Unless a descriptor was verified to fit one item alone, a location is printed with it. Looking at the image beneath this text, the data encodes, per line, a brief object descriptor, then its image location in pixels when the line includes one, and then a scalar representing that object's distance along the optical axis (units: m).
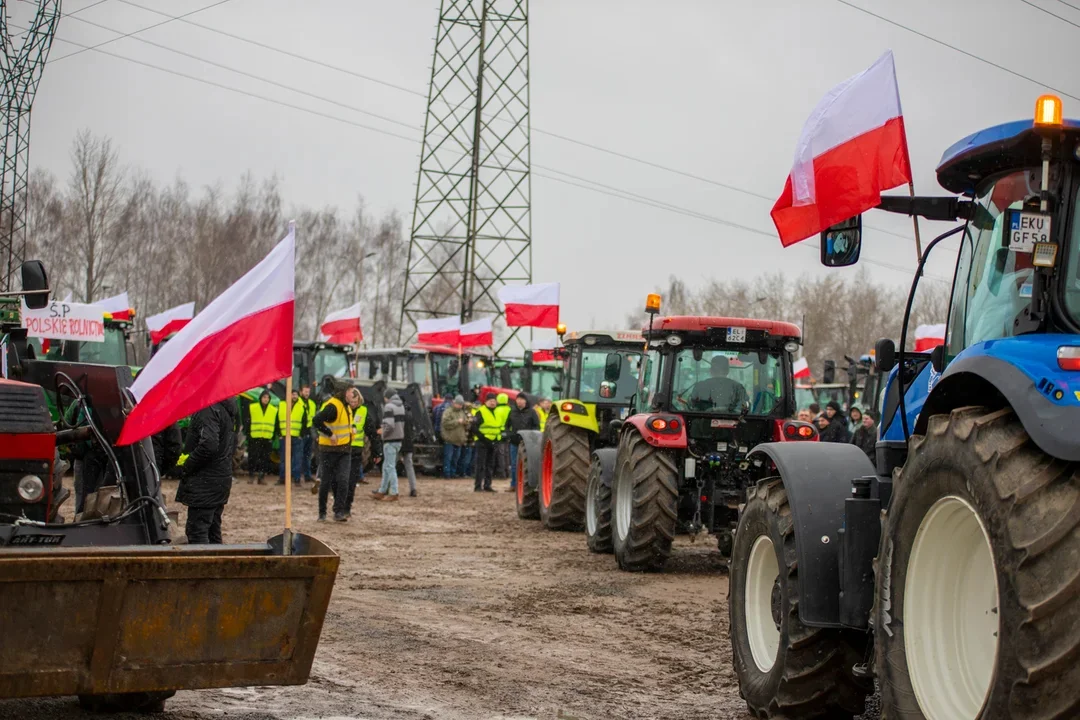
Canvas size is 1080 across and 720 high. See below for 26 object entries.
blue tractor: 3.56
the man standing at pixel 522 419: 23.32
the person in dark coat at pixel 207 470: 10.12
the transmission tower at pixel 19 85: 35.38
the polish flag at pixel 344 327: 24.34
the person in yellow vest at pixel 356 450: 15.93
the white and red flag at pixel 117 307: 21.73
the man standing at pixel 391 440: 18.98
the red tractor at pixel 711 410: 11.91
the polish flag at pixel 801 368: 24.44
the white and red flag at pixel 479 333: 27.31
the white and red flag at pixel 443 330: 27.50
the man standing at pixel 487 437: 22.59
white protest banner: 17.55
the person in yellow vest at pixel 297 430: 21.06
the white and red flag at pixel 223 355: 5.89
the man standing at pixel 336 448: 15.30
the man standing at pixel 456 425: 24.97
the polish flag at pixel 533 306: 23.52
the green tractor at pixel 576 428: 15.11
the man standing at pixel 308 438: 21.27
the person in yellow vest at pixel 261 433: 21.22
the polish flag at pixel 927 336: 20.60
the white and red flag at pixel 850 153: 6.44
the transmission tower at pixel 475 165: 36.47
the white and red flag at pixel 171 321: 24.62
